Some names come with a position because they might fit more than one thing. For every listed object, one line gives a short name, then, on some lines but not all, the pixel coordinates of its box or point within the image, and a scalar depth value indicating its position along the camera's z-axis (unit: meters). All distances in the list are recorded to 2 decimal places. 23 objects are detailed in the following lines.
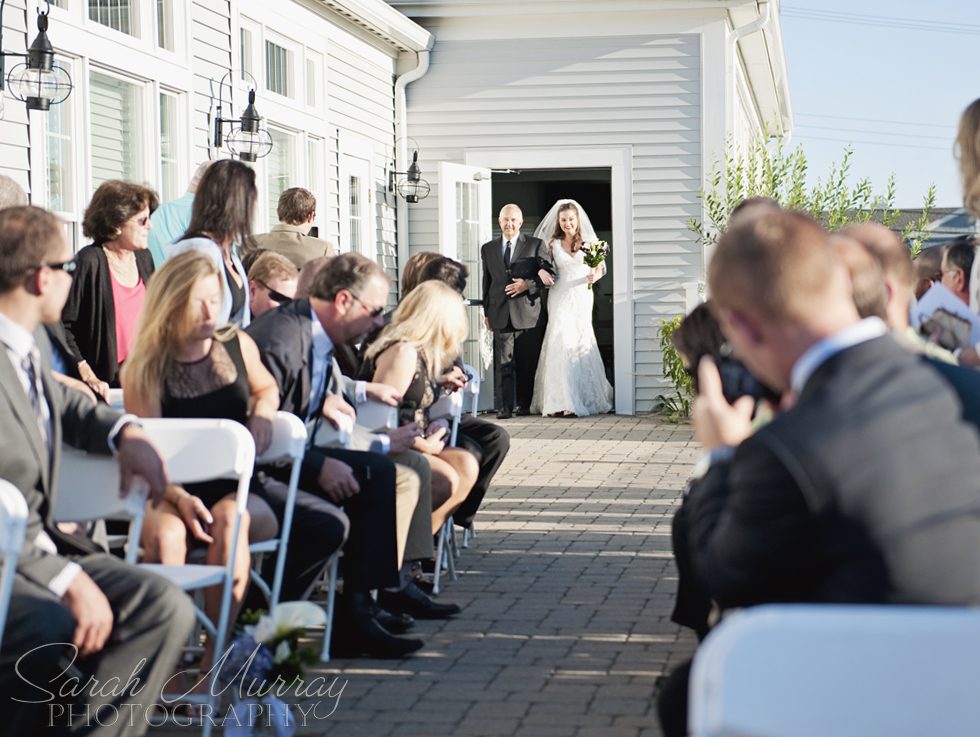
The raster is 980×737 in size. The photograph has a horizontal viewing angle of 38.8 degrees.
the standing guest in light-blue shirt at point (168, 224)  7.21
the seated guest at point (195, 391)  4.46
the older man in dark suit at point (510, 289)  13.72
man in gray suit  3.28
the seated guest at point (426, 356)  6.00
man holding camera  2.11
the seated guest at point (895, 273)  3.79
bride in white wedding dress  13.97
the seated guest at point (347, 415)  5.24
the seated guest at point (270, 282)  6.64
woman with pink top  6.21
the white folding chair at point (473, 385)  7.19
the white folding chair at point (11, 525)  3.10
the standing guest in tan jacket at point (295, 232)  8.38
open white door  13.45
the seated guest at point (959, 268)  5.99
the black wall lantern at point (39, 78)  6.81
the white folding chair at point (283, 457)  4.74
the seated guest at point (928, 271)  7.12
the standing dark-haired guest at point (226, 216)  6.18
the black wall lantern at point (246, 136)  9.70
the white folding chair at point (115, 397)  5.77
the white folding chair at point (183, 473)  4.01
